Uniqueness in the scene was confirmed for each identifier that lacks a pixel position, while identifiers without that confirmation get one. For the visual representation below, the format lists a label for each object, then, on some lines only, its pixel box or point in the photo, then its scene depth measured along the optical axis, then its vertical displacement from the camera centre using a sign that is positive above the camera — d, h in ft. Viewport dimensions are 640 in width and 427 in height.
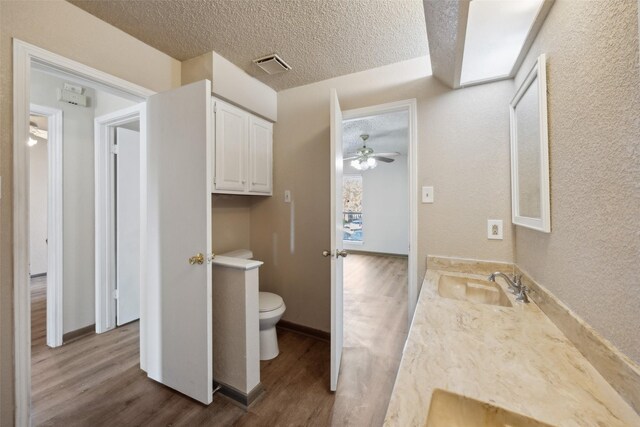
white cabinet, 6.61 +1.78
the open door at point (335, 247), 5.49 -0.76
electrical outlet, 5.55 -0.37
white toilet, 6.56 -2.86
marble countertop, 1.93 -1.49
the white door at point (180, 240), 5.13 -0.56
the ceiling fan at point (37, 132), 10.45 +3.57
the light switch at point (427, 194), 6.19 +0.44
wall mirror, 3.62 +0.99
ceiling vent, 6.54 +3.99
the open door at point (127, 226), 8.47 -0.40
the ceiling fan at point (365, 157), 14.32 +3.27
